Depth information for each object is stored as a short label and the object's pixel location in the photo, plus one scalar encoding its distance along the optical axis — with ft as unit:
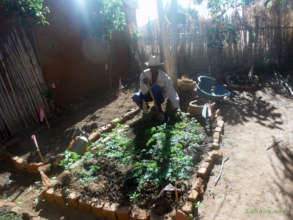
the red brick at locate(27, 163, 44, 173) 11.54
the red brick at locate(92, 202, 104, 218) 8.09
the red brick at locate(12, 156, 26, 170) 12.07
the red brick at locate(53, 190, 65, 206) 8.95
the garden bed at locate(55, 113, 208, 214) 8.27
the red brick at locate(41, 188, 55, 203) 9.16
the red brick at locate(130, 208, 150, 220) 7.39
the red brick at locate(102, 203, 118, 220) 7.83
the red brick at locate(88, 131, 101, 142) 13.08
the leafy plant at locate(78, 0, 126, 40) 19.52
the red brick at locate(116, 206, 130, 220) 7.65
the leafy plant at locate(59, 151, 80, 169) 10.24
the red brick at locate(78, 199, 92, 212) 8.37
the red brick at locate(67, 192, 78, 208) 8.60
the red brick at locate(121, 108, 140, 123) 15.38
